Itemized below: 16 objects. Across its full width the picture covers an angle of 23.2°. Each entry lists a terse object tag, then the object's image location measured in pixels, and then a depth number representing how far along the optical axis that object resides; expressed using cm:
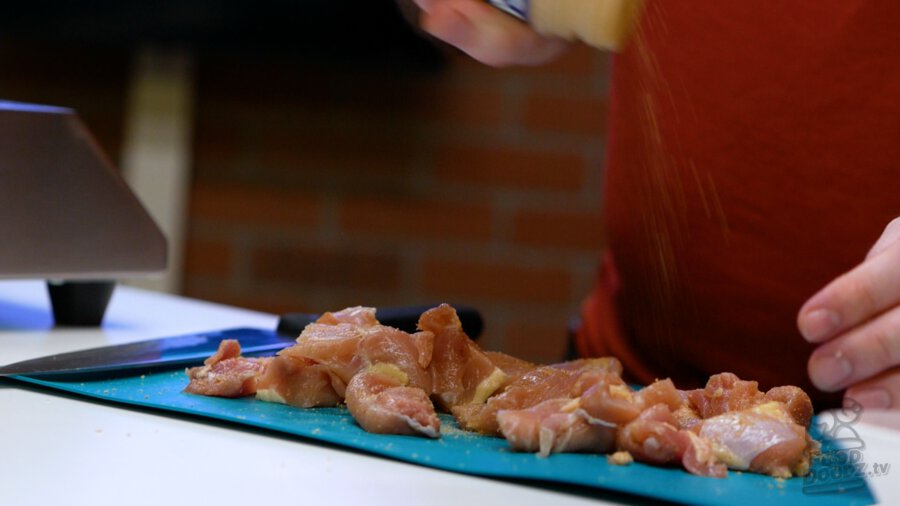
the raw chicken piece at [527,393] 139
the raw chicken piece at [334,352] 149
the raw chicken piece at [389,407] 132
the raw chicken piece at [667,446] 123
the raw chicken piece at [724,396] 145
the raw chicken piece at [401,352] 149
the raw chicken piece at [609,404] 128
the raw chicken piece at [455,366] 152
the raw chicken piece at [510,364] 161
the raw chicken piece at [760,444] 127
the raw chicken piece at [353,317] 160
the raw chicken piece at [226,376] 148
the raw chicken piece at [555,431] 126
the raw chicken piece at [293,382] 147
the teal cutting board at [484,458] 114
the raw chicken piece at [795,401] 146
